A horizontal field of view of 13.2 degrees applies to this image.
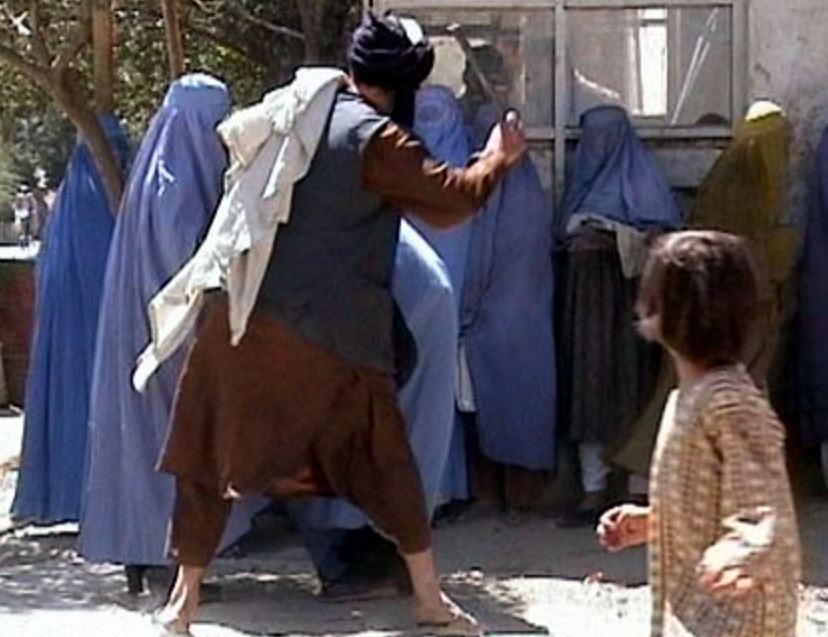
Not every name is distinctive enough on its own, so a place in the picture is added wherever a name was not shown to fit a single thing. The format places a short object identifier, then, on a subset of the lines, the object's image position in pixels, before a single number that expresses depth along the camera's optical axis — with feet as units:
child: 20.50
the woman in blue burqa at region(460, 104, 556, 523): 44.11
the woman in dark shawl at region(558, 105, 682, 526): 43.45
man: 32.24
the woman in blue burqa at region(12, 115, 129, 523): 43.72
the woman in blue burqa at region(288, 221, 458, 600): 36.71
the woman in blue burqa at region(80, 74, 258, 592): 36.63
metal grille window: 46.17
